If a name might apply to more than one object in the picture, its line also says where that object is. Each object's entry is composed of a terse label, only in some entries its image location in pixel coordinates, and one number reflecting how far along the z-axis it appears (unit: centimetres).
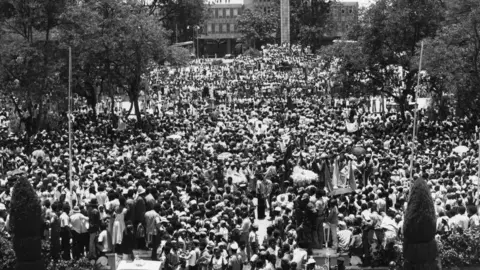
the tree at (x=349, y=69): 4447
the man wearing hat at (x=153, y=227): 2080
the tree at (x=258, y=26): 11081
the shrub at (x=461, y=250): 1875
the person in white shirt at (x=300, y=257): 1816
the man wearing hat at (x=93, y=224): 2059
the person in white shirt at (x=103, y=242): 2055
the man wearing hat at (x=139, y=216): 2100
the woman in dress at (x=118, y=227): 2094
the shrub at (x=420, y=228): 1678
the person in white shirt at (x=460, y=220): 2008
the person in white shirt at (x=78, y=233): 2080
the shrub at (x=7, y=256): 1850
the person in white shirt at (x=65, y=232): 2066
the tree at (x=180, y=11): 8438
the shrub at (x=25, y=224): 1756
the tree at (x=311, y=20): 9356
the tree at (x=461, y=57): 3738
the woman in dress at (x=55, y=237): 1966
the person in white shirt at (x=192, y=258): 1898
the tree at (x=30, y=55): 3866
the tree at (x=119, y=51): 4450
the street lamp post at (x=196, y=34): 9324
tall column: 10125
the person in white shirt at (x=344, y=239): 1962
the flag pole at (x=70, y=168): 2367
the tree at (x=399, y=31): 4366
